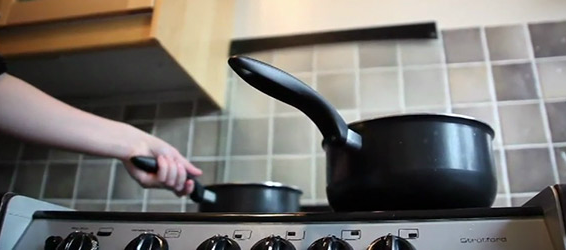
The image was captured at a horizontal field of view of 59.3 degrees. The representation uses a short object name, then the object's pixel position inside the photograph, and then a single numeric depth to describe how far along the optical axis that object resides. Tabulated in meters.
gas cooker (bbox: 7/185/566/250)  0.41
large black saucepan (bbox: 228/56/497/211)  0.50
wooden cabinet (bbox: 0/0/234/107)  0.82
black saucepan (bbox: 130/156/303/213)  0.77
